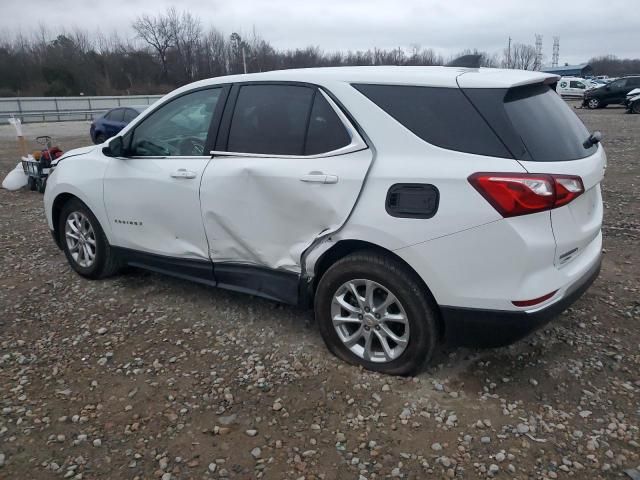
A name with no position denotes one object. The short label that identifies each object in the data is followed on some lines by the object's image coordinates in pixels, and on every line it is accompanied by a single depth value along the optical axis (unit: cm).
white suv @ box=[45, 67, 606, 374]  273
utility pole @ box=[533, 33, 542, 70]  8696
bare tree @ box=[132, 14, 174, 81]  6067
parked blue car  1689
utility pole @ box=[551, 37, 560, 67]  11625
